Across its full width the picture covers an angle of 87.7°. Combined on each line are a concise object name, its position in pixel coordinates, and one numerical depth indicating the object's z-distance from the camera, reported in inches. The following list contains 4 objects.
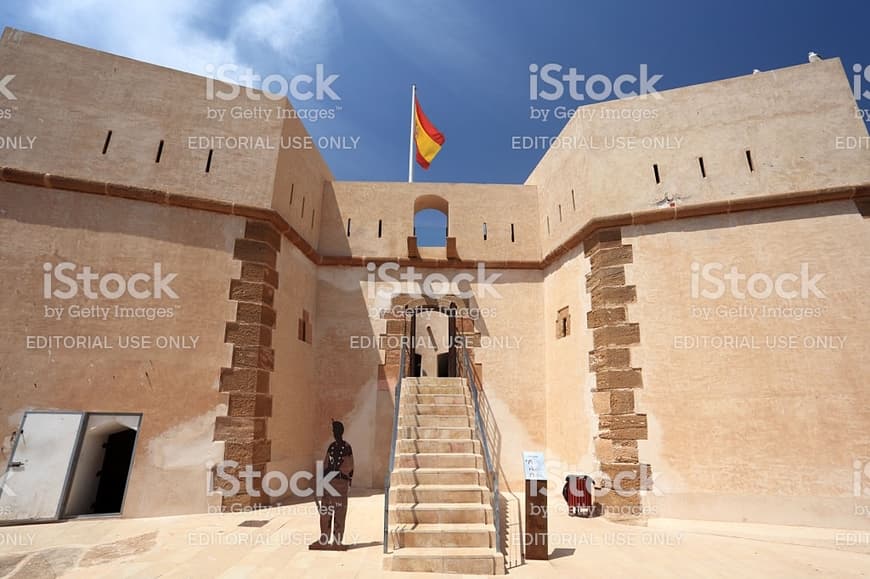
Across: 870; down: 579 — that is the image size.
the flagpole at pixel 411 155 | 481.1
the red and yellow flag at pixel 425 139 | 508.4
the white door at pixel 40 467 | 238.5
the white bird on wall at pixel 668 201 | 311.4
